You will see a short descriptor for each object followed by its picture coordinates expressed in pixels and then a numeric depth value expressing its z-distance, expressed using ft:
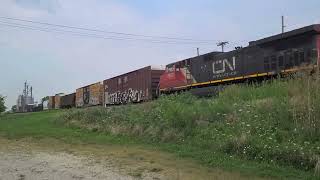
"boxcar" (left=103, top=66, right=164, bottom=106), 129.18
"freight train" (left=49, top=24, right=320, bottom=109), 70.38
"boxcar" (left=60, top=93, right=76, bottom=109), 219.12
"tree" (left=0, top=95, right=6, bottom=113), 227.28
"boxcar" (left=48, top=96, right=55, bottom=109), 263.98
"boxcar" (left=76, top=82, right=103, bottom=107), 173.31
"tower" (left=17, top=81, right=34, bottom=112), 443.32
